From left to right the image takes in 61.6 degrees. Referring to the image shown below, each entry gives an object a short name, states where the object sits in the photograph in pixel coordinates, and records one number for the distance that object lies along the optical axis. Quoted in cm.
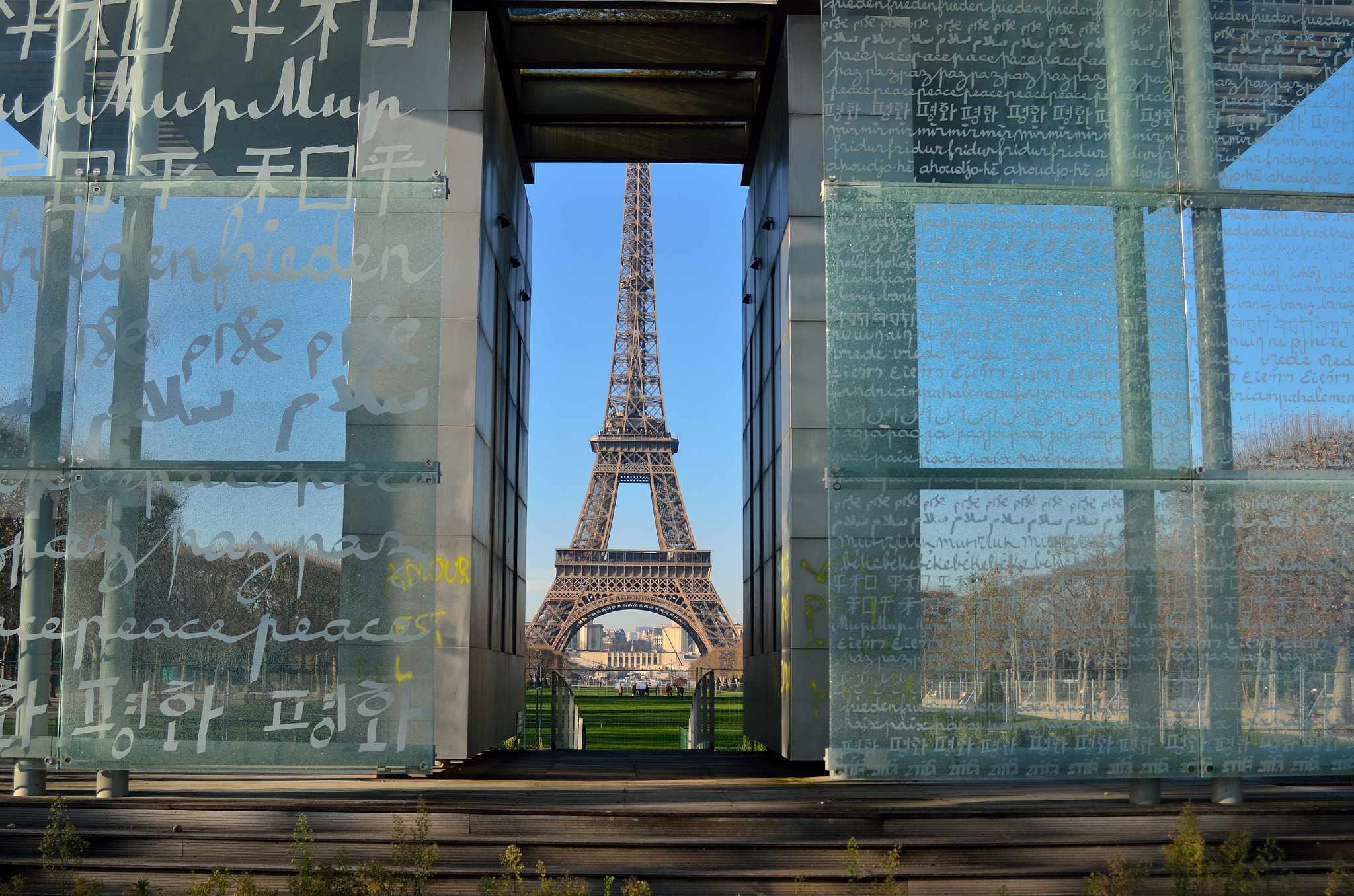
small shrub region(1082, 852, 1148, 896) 483
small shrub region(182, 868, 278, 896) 457
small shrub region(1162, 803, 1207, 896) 480
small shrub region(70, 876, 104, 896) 450
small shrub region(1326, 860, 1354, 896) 501
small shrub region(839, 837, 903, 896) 491
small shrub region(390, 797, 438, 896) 504
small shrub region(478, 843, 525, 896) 479
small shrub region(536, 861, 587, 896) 461
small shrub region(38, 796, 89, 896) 519
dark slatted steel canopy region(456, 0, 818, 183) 1095
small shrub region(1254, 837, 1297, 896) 505
